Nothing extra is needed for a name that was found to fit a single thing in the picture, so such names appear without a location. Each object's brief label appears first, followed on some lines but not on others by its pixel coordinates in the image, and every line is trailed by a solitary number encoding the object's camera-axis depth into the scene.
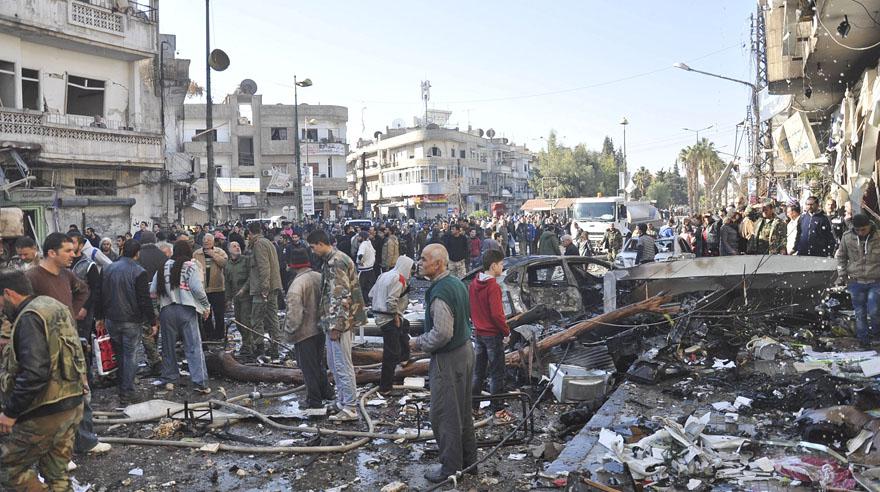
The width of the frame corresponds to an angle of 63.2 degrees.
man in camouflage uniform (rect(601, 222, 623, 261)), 21.92
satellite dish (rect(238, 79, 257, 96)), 55.72
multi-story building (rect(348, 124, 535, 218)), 70.19
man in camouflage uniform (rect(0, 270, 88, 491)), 4.12
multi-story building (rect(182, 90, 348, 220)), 54.34
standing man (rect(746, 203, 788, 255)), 14.34
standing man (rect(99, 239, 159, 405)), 7.92
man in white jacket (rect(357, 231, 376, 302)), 15.16
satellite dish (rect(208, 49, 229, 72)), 26.08
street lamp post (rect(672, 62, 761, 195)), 33.19
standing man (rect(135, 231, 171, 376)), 9.38
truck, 32.03
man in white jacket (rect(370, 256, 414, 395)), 8.12
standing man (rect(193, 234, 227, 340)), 10.68
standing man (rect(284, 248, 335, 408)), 7.45
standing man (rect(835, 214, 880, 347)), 8.81
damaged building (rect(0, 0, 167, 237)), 19.77
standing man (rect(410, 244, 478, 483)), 5.29
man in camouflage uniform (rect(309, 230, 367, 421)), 7.28
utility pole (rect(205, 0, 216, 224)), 22.67
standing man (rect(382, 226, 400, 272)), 16.41
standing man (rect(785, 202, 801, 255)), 13.65
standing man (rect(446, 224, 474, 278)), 17.34
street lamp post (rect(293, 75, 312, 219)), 29.72
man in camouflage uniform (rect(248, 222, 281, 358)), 10.18
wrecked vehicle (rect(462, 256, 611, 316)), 10.12
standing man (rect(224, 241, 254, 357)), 10.53
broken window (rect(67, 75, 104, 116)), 22.72
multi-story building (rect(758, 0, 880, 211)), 13.14
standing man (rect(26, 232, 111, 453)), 6.09
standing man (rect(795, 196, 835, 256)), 12.52
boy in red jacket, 7.16
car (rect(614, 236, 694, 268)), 17.89
